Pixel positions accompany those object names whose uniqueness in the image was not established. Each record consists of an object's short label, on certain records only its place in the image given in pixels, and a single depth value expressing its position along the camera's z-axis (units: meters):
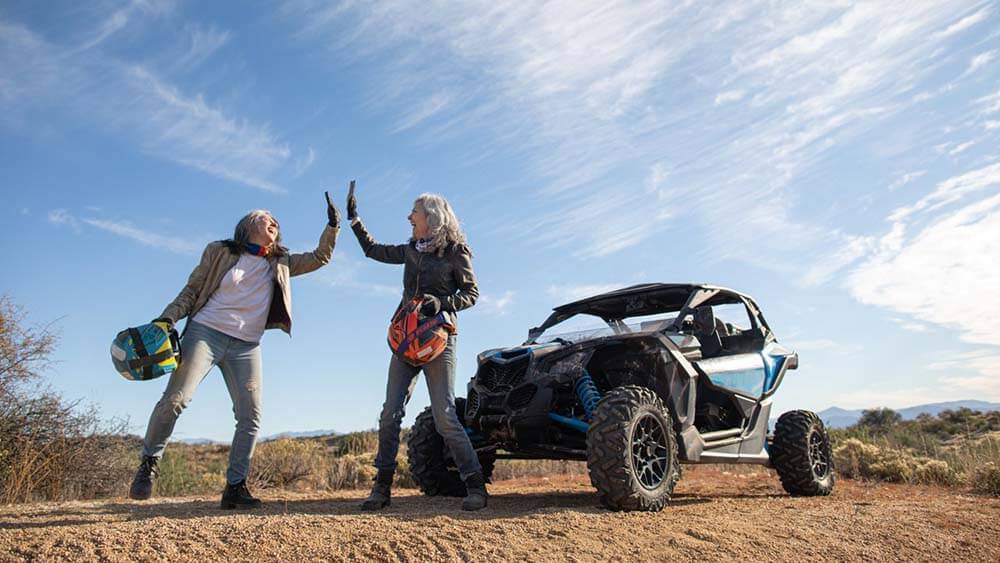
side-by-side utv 5.84
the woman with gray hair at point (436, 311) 5.80
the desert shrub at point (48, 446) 9.03
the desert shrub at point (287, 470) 10.45
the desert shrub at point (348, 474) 10.88
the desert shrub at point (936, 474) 10.92
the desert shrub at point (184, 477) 10.49
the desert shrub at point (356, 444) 17.44
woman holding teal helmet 5.57
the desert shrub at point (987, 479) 9.48
